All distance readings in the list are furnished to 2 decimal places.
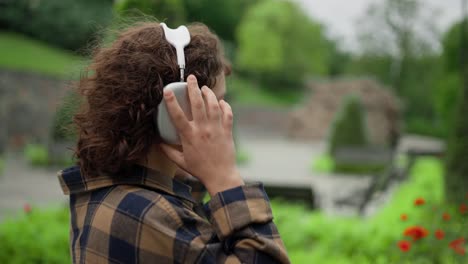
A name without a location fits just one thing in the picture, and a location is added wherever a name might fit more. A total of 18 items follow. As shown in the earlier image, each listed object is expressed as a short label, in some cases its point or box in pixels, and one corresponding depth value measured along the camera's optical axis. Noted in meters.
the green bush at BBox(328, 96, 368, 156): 16.25
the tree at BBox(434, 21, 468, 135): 16.77
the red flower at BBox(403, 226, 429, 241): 3.31
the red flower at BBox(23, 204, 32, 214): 4.91
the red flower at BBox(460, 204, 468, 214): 3.95
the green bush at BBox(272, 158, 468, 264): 3.75
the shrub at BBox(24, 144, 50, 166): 14.16
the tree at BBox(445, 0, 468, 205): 6.55
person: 1.11
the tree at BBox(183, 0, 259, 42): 45.81
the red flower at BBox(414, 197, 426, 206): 3.92
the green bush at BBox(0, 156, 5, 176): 12.33
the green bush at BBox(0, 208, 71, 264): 3.92
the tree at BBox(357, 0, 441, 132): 31.42
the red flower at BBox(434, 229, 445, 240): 3.38
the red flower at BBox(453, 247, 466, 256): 3.25
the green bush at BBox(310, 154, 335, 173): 15.83
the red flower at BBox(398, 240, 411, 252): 3.12
